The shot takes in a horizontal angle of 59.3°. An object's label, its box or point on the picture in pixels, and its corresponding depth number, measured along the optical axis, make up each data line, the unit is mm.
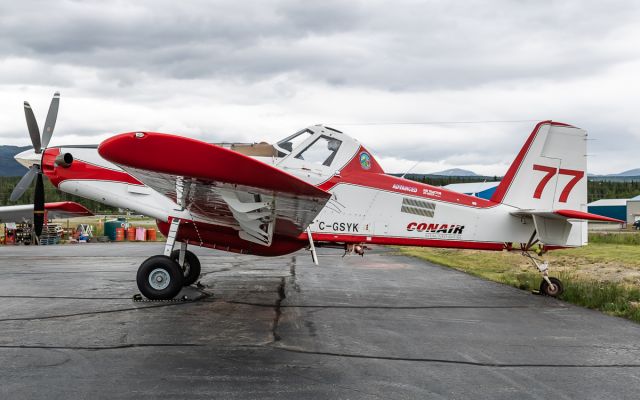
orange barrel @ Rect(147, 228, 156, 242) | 40769
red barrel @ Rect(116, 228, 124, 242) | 40975
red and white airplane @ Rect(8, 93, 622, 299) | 9484
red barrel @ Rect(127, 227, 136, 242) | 40812
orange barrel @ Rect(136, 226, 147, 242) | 40562
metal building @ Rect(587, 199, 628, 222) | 85169
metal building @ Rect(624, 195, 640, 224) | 84062
